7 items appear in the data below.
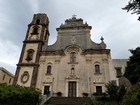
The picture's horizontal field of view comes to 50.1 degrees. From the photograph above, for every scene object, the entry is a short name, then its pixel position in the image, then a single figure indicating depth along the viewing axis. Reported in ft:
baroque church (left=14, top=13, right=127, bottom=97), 77.41
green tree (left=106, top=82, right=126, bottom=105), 57.81
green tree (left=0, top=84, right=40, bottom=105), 45.52
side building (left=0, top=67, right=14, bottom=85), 106.55
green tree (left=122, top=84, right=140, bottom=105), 31.50
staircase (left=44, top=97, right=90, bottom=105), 59.47
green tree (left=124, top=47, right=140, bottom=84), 59.97
